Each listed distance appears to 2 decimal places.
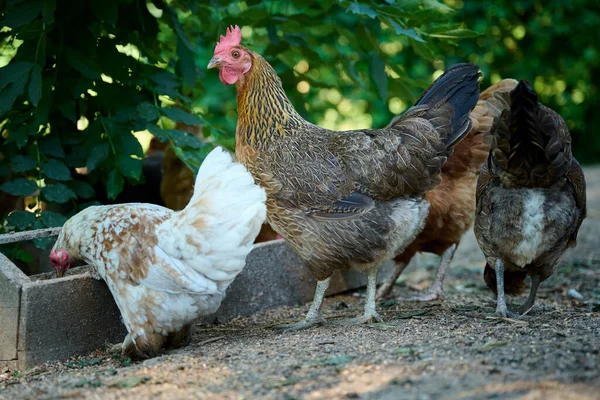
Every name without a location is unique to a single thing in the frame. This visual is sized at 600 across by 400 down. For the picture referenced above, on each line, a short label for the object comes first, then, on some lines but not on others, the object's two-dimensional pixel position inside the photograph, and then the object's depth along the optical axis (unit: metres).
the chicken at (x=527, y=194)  3.74
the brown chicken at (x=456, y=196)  4.96
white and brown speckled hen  3.45
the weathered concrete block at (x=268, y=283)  4.65
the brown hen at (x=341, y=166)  4.11
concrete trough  3.55
